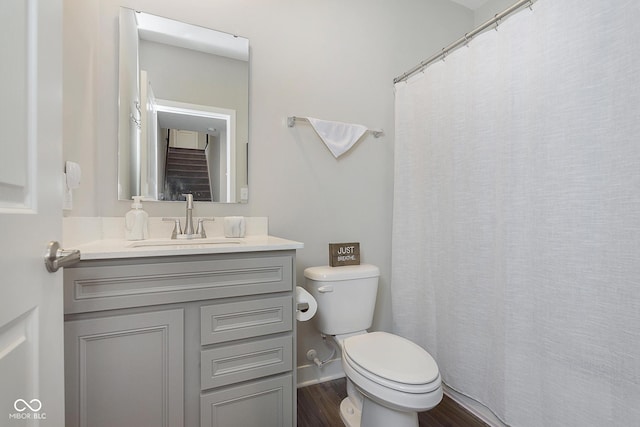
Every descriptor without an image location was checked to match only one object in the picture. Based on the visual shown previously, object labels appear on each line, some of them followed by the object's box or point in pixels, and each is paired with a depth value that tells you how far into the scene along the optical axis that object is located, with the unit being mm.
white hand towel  1780
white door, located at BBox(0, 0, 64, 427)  461
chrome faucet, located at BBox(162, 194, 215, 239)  1440
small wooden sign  1680
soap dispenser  1334
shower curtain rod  1200
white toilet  1077
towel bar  1716
